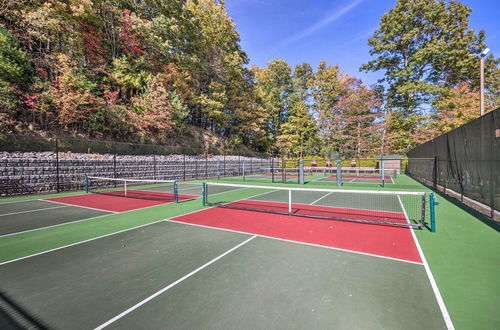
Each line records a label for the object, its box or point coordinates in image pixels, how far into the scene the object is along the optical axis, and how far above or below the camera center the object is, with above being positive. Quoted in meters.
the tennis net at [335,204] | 7.48 -1.92
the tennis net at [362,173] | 27.54 -1.73
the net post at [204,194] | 9.26 -1.42
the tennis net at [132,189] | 12.46 -1.92
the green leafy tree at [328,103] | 39.12 +10.22
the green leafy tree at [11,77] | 13.40 +5.36
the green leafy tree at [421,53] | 30.81 +15.26
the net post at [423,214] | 6.03 -1.51
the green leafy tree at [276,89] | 45.78 +14.99
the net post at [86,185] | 13.56 -1.45
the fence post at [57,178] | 13.50 -1.01
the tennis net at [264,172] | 29.39 -1.72
